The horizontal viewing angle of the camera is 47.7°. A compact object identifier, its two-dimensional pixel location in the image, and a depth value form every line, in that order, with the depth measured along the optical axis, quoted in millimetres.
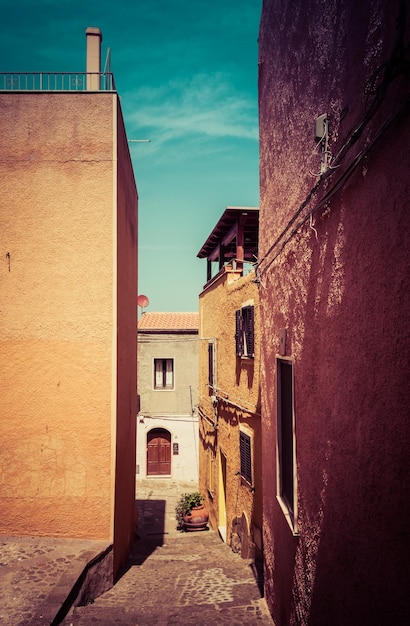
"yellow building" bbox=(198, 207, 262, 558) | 9539
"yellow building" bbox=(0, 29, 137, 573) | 7668
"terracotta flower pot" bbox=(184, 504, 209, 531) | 13828
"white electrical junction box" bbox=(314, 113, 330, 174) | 3646
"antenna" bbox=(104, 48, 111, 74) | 8498
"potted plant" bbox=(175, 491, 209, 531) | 13844
